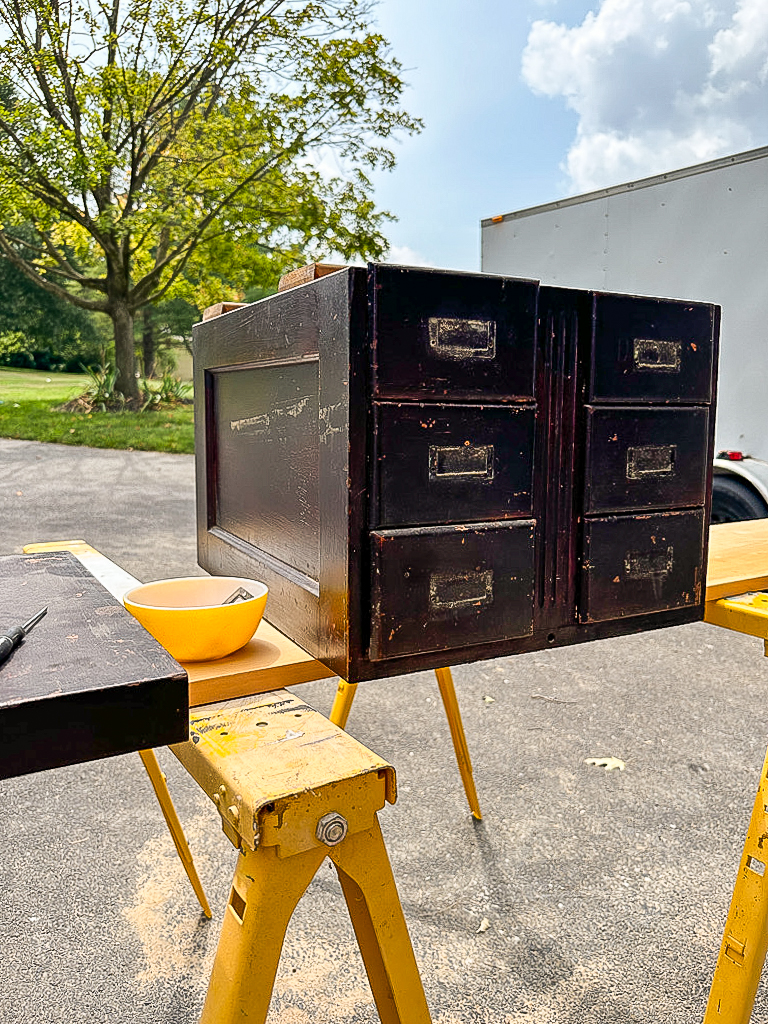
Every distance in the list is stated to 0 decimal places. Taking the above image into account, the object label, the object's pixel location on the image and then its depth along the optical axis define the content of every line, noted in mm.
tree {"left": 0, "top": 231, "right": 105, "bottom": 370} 19516
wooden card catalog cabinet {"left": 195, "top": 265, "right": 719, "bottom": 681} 919
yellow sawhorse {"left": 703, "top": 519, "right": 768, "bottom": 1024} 1225
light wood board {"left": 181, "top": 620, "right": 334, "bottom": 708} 945
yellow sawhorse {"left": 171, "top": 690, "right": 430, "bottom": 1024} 737
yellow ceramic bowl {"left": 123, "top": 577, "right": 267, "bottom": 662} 941
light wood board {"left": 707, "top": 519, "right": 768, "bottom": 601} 1372
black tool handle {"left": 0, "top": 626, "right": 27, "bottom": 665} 720
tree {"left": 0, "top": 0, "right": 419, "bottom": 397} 11594
